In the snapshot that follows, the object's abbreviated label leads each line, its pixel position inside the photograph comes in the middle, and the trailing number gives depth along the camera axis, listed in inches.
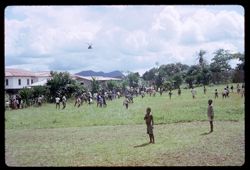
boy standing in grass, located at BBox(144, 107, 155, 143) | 396.5
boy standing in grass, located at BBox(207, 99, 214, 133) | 465.7
